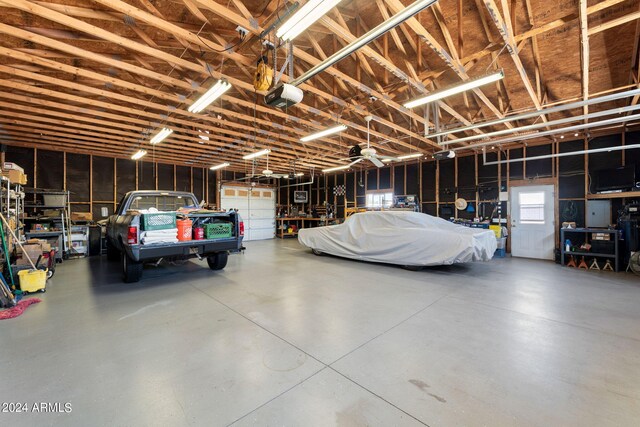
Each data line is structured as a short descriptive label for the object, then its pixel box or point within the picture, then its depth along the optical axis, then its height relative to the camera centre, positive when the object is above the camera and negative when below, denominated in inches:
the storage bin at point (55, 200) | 269.8 +16.9
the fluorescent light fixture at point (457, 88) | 128.7 +70.4
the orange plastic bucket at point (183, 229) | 161.5 -9.1
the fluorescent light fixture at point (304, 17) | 85.3 +71.8
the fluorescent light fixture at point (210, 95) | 143.0 +74.0
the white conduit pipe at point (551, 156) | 221.3 +60.8
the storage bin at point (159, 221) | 148.0 -3.6
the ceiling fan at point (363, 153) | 228.8 +58.3
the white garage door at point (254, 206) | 452.8 +15.7
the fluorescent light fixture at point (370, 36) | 86.0 +71.9
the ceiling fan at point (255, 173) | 313.6 +75.8
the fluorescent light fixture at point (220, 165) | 389.4 +78.6
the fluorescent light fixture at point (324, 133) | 215.4 +76.0
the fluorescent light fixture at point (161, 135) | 231.6 +77.0
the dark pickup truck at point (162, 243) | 146.5 -17.7
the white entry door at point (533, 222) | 281.7 -9.6
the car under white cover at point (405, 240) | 192.7 -22.4
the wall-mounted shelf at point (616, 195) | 215.2 +16.7
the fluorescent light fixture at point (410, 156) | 298.1 +70.4
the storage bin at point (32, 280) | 144.2 -37.7
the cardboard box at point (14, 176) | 189.0 +30.8
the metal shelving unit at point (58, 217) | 260.2 -1.6
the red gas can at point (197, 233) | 167.5 -12.2
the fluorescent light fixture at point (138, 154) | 300.5 +75.2
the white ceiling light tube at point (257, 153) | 298.5 +75.8
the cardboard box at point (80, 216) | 295.0 -0.9
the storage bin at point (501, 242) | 288.8 -32.9
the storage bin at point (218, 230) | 171.6 -10.8
